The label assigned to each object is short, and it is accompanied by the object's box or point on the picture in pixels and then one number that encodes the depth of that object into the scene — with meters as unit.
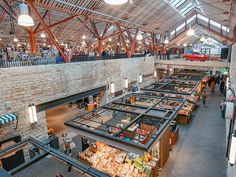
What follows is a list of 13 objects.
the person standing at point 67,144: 8.12
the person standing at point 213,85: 20.84
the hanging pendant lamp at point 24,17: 4.46
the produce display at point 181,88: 10.68
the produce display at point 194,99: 14.15
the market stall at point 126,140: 4.78
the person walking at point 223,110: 12.29
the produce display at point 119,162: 5.90
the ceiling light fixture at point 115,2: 2.61
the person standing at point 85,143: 8.07
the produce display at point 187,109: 11.66
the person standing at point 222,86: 19.87
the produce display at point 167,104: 8.36
